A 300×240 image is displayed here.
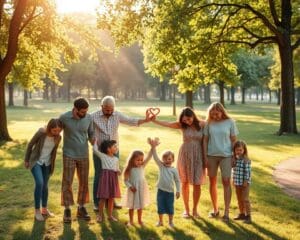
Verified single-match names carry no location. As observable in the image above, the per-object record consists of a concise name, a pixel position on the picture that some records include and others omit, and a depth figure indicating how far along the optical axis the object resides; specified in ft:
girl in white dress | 26.94
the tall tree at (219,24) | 70.69
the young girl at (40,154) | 27.96
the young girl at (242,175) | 28.53
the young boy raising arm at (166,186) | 26.99
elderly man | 28.89
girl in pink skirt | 27.63
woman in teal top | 28.73
